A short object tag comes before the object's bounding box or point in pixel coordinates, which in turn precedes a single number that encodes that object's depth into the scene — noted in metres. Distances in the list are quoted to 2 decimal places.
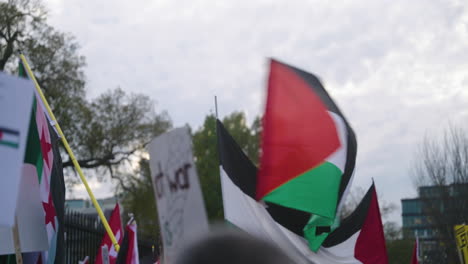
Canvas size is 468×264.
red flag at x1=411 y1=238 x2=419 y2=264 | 10.45
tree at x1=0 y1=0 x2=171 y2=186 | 25.38
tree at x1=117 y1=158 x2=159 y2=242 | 29.86
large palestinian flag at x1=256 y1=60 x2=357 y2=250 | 4.20
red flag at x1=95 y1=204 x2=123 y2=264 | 9.06
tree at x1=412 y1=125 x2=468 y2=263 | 34.34
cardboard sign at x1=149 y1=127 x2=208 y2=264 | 3.00
